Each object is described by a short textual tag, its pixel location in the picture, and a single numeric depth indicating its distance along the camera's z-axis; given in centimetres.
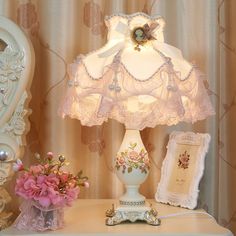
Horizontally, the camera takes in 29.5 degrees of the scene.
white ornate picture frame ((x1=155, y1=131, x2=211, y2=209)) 157
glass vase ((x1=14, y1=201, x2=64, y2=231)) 130
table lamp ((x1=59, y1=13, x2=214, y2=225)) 127
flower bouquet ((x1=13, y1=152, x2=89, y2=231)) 128
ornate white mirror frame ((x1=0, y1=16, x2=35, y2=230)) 142
